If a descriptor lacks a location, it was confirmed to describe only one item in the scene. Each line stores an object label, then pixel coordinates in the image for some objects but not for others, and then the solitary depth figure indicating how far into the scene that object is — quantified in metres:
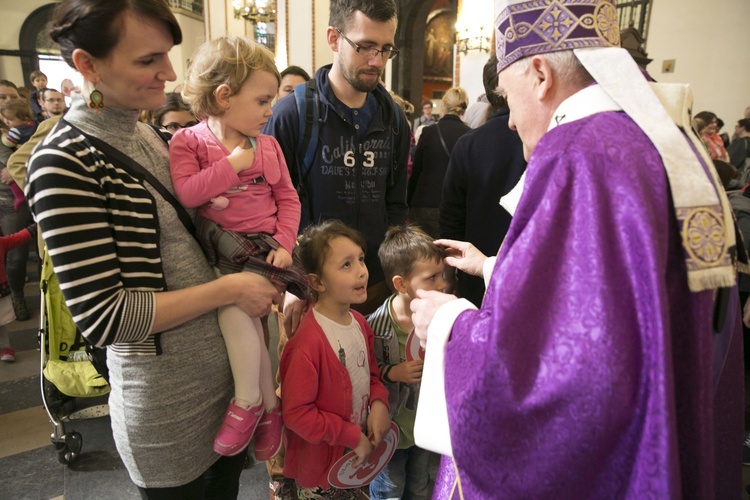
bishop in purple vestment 0.85
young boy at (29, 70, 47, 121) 6.65
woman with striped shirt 1.00
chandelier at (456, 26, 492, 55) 7.62
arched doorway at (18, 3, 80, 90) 13.55
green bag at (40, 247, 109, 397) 2.59
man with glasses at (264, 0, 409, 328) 2.09
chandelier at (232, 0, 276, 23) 11.96
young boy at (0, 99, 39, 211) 4.57
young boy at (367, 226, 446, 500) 1.96
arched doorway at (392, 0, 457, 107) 9.58
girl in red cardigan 1.60
